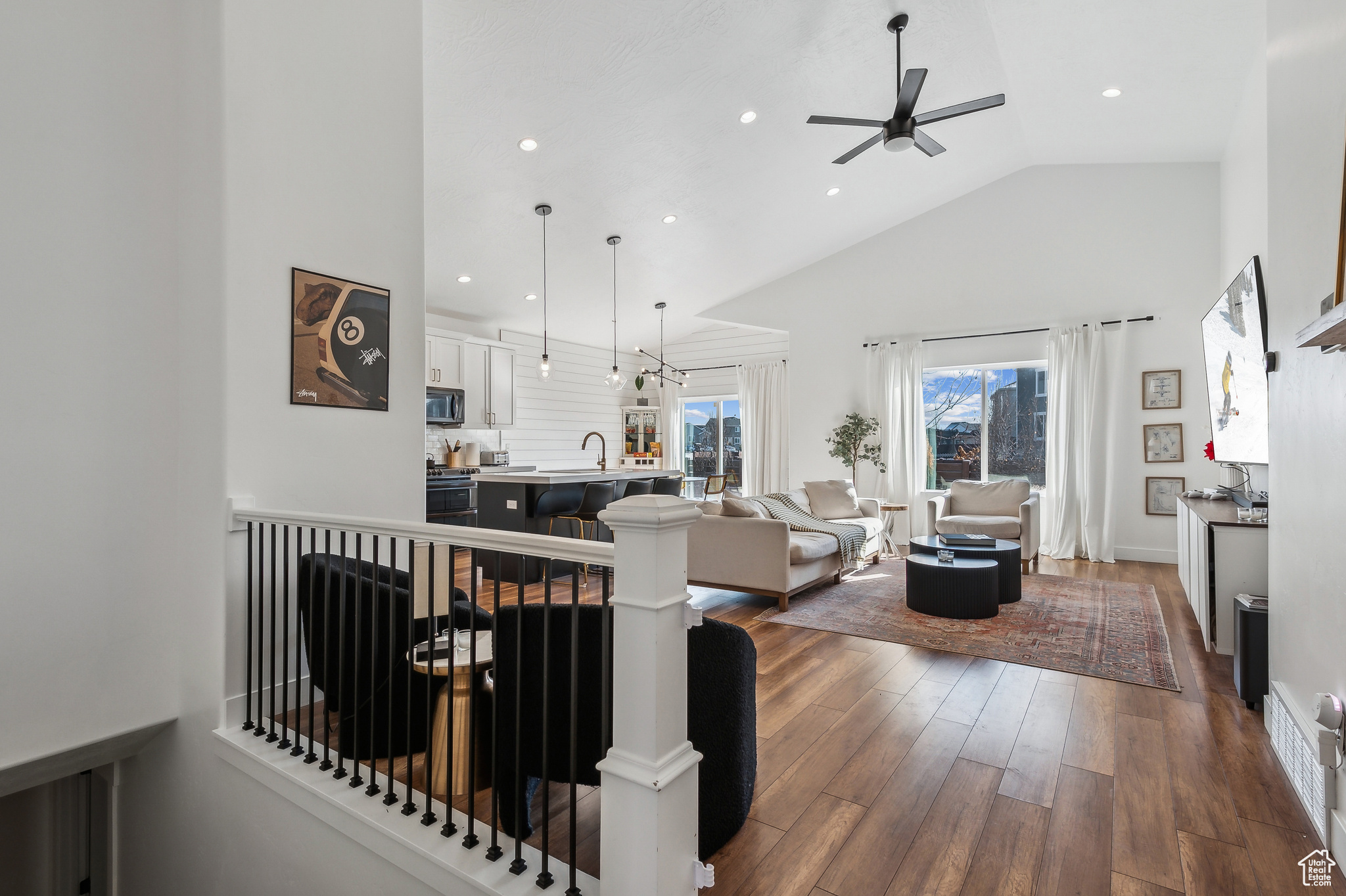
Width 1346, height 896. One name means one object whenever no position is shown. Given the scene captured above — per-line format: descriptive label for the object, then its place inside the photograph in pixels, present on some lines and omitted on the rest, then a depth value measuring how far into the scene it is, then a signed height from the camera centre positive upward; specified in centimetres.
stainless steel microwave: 680 +46
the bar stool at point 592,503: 552 -46
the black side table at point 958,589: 429 -95
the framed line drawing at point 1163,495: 615 -45
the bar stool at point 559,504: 555 -49
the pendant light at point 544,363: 553 +76
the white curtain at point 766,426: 873 +31
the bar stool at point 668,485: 631 -37
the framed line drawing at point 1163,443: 613 +4
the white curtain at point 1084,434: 637 +15
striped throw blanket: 541 -67
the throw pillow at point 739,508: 475 -44
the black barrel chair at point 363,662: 215 -75
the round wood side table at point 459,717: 201 -86
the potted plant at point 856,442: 756 +8
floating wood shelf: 140 +27
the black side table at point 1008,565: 466 -85
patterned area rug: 348 -114
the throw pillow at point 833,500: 634 -51
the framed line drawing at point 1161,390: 612 +56
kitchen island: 553 -44
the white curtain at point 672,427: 987 +34
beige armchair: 581 -63
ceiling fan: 378 +210
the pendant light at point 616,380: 668 +72
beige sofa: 456 -80
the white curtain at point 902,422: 740 +31
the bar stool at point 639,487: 607 -36
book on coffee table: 486 -71
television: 362 +49
